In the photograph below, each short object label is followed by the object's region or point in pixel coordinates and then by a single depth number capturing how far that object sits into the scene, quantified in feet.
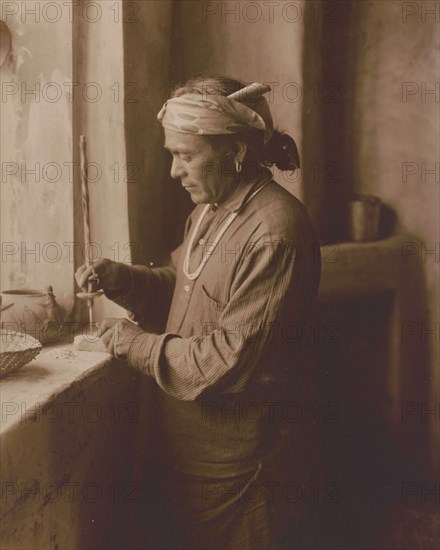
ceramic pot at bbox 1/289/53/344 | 7.60
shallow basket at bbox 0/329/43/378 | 6.28
